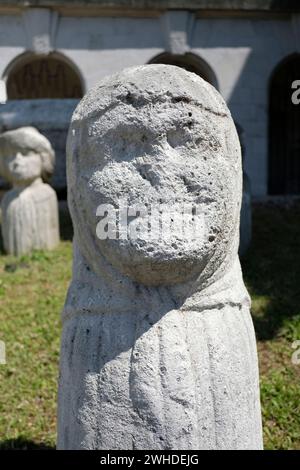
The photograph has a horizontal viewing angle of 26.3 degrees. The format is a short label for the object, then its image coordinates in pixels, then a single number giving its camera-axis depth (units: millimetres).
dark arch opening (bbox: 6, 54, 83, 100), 14961
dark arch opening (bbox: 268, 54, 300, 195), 14711
